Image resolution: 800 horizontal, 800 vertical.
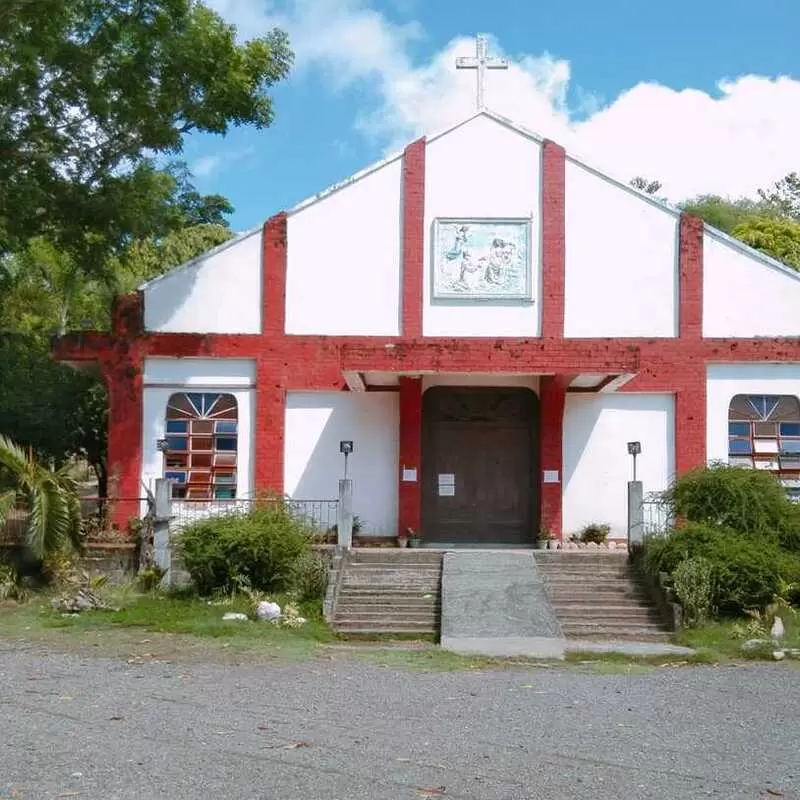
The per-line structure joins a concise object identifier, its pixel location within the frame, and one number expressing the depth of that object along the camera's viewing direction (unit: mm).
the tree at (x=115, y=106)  18391
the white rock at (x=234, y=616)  15281
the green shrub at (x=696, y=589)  15227
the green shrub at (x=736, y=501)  16422
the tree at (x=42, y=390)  22266
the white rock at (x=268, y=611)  15375
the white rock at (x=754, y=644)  13977
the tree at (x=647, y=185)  54312
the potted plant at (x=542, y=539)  19734
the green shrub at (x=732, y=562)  15273
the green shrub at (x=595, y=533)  19906
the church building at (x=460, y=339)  20016
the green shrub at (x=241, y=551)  16328
